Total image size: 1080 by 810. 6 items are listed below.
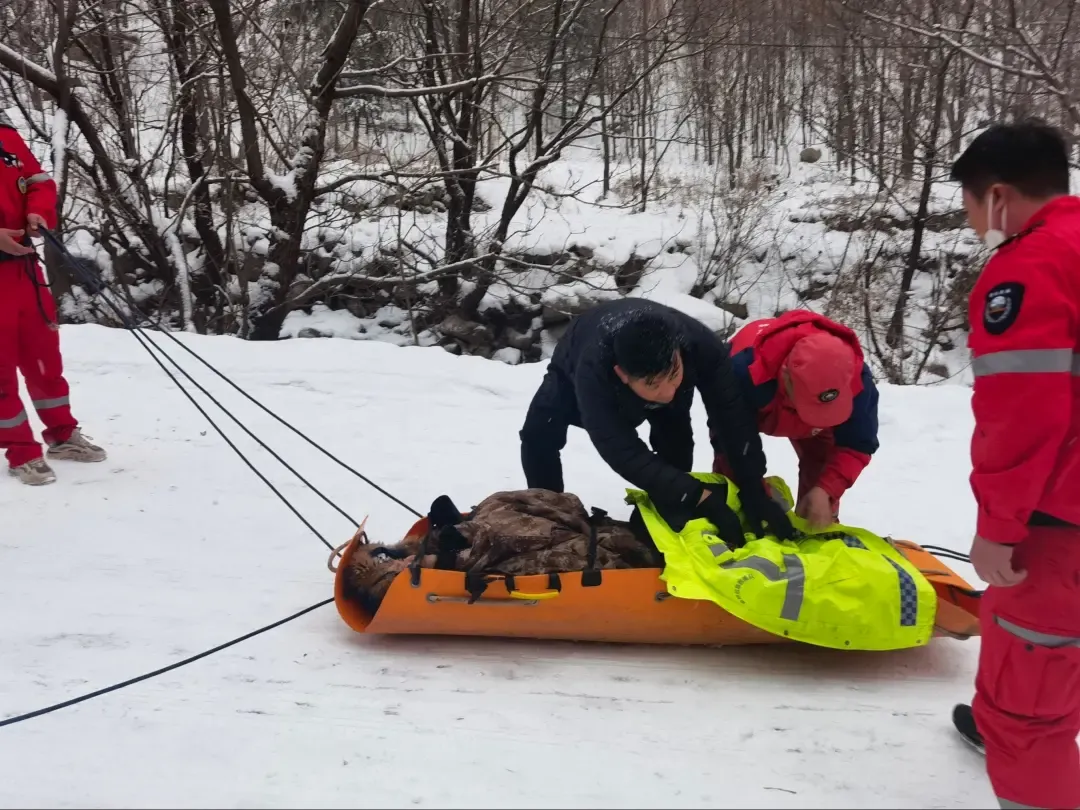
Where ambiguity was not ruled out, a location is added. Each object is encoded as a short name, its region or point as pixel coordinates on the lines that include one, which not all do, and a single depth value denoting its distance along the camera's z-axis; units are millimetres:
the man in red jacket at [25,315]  3088
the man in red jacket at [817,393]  2195
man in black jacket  2146
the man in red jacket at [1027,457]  1268
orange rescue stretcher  2102
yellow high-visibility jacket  1970
